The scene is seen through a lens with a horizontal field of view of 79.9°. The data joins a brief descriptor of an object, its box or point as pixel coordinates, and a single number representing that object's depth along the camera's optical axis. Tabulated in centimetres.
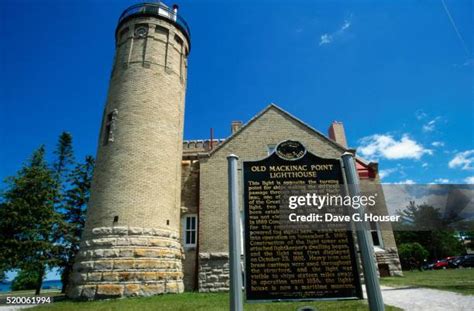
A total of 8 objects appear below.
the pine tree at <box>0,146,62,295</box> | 2106
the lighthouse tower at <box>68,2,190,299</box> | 1333
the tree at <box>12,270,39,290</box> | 5438
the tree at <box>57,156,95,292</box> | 2497
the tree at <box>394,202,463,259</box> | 5138
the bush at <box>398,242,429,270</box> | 3847
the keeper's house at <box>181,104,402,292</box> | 1584
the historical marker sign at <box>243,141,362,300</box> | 485
